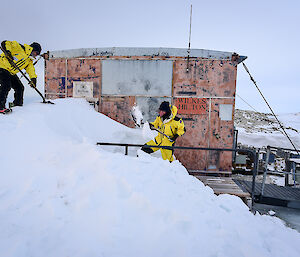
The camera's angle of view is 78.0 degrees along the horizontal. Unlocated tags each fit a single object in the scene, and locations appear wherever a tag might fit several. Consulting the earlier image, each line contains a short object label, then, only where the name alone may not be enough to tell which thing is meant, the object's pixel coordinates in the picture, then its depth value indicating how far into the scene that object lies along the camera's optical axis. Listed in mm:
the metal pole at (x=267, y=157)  5741
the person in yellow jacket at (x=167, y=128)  4506
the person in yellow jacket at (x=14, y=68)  4574
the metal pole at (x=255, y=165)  3765
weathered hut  6645
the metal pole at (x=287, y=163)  6500
